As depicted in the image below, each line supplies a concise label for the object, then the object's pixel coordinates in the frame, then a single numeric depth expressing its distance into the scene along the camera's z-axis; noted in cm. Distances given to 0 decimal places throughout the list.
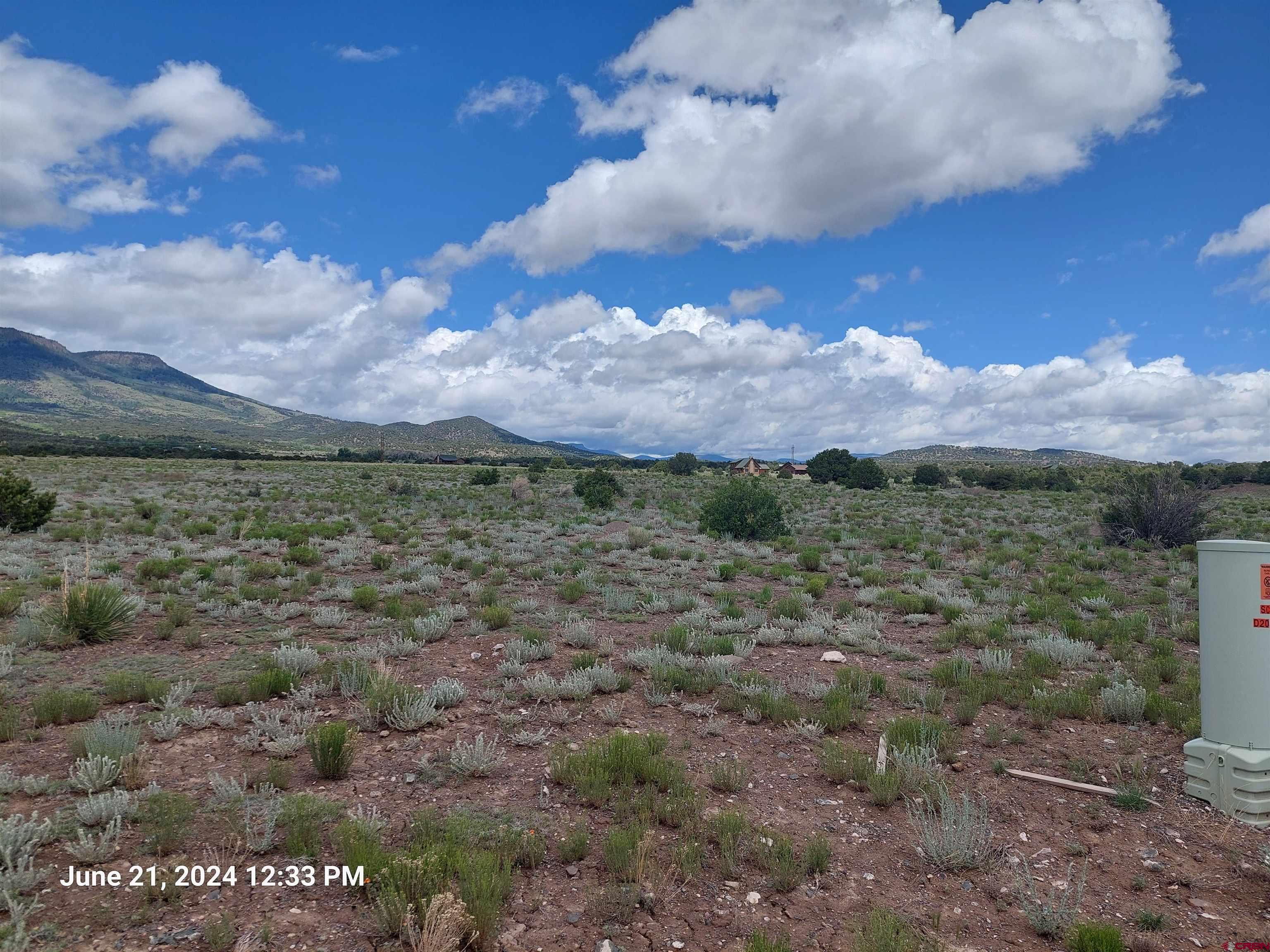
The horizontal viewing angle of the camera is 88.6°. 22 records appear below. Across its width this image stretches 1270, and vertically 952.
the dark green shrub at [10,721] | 555
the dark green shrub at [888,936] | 352
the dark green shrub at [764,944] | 342
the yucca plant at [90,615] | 826
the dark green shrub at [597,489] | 2941
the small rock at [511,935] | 354
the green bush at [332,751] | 511
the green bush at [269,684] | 673
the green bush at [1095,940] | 352
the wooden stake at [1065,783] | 535
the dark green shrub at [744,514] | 2134
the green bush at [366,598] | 1088
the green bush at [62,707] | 592
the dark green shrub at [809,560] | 1609
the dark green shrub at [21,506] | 1630
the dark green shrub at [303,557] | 1425
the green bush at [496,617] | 997
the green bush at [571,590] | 1207
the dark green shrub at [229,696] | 652
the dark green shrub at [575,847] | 430
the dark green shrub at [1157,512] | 1930
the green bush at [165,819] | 402
